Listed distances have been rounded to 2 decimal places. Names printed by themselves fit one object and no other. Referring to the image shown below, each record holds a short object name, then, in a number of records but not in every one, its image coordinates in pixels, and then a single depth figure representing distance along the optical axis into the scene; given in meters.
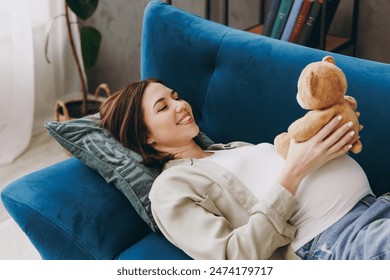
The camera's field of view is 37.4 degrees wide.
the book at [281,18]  2.06
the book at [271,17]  2.09
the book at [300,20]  2.02
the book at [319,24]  2.06
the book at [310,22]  2.00
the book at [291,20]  2.03
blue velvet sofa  1.35
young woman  1.20
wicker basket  2.62
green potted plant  2.62
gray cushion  1.38
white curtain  2.52
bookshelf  2.00
